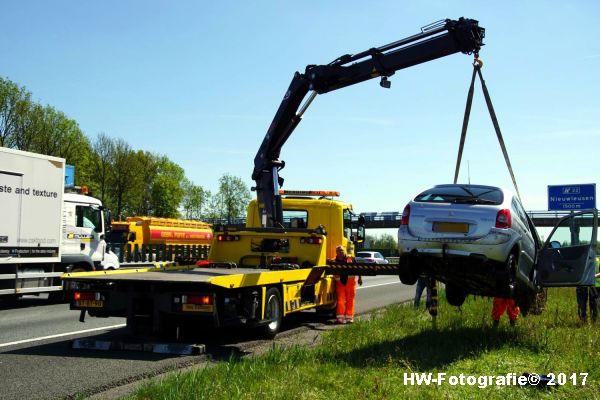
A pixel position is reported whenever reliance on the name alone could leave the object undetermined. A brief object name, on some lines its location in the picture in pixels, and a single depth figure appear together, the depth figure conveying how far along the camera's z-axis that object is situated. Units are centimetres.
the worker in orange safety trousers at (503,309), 1025
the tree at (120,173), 6519
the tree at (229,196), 8385
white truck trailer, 1398
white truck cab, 1588
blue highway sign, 1992
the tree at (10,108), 4641
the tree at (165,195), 7506
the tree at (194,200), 8269
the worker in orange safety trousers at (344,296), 1254
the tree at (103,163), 6397
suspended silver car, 807
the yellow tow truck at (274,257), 879
